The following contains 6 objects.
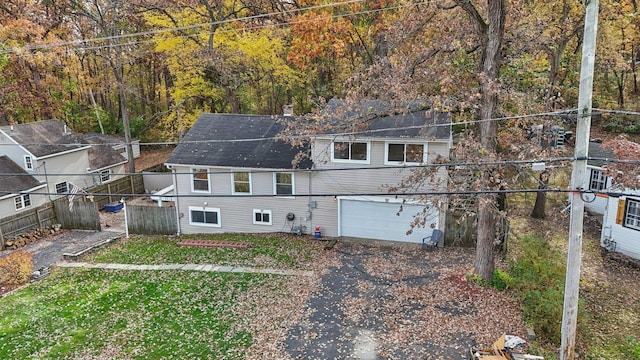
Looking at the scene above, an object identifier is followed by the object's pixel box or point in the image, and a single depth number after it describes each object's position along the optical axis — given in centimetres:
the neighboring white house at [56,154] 2431
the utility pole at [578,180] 793
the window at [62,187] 2564
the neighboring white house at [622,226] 1619
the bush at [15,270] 1664
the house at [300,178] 1811
